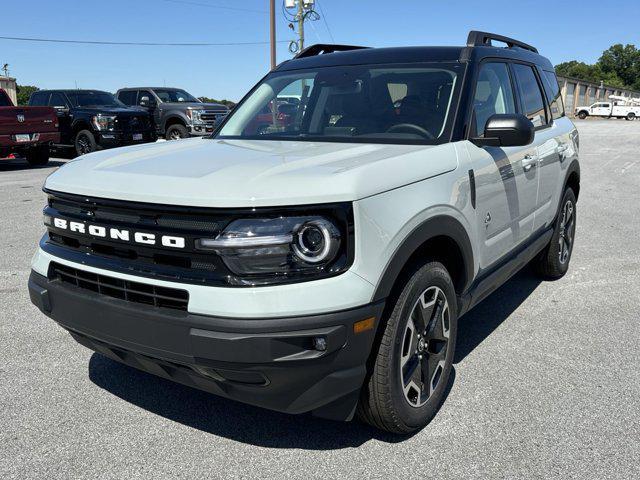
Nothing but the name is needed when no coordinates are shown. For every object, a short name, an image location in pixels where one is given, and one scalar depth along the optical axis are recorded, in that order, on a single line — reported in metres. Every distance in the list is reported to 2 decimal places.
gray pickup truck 17.16
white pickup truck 57.62
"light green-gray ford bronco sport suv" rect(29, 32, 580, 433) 2.19
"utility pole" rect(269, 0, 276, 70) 21.67
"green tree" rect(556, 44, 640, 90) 129.25
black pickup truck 15.26
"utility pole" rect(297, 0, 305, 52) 24.75
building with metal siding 62.72
